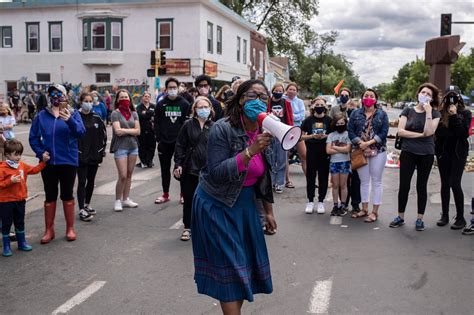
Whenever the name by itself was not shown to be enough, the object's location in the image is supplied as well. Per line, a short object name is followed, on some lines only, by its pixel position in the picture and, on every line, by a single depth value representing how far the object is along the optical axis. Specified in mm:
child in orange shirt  6125
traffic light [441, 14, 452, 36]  23109
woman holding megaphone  3383
